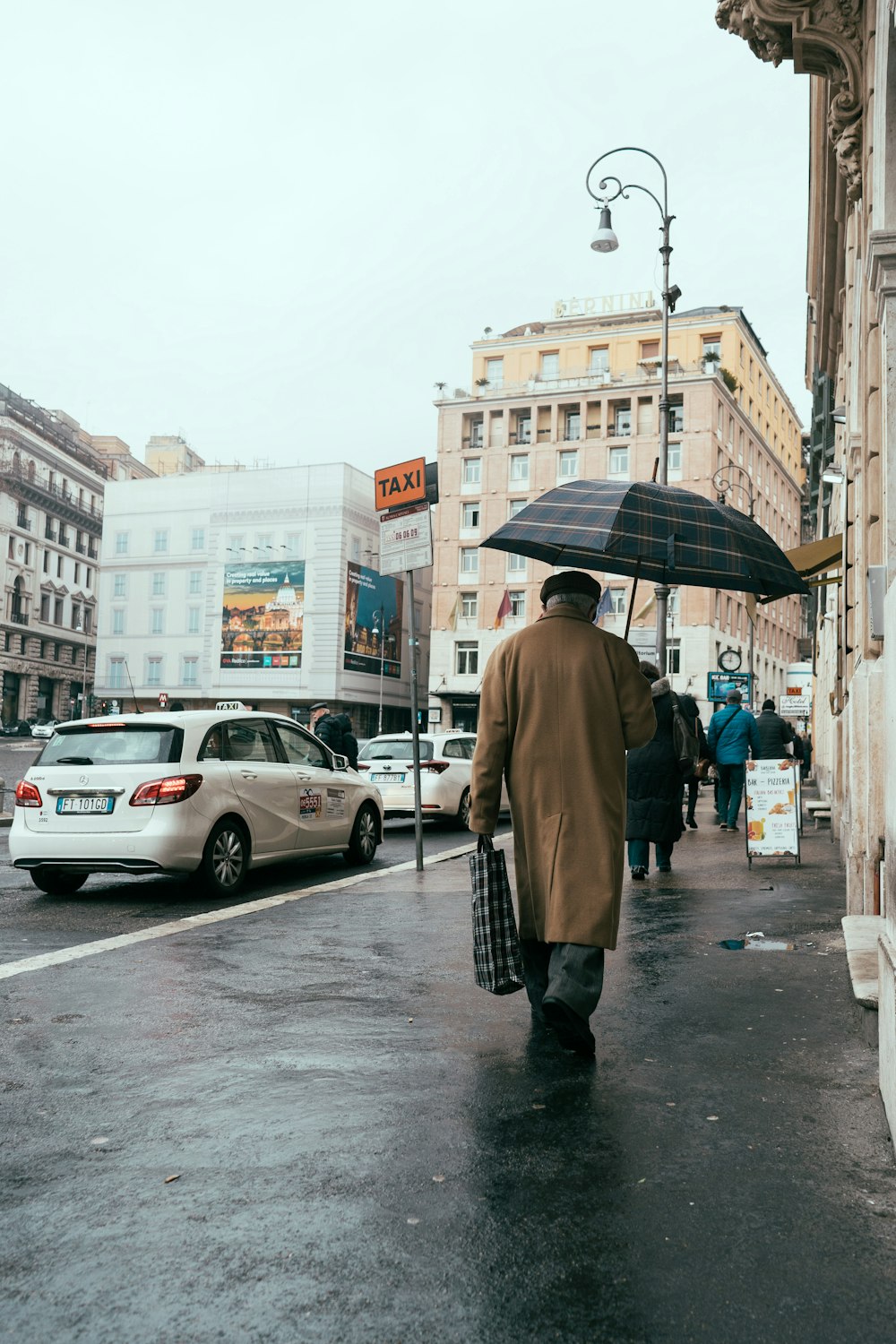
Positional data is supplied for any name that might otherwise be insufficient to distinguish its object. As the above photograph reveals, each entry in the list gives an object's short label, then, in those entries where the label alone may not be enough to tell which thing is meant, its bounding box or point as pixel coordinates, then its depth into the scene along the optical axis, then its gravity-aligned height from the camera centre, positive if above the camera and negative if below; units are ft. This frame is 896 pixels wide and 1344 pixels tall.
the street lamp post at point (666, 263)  71.87 +30.77
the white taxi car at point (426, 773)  57.52 -0.13
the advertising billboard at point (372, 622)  241.76 +29.16
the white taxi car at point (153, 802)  31.63 -0.98
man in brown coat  16.02 -0.03
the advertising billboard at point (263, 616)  240.73 +28.99
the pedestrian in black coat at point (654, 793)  35.94 -0.46
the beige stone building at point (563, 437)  207.92 +57.77
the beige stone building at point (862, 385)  15.56 +7.32
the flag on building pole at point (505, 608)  187.01 +24.50
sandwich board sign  39.29 -0.97
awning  41.81 +7.61
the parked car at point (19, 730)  233.14 +5.53
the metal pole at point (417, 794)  37.42 -0.72
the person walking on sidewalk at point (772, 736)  60.23 +2.13
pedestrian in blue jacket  51.85 +1.69
